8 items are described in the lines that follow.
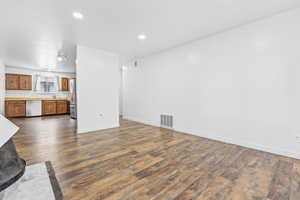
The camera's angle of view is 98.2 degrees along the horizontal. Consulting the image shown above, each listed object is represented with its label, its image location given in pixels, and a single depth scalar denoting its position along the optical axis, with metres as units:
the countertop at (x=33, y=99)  5.97
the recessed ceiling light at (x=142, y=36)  3.17
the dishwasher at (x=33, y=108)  6.43
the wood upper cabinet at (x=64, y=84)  7.70
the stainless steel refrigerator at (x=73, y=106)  4.87
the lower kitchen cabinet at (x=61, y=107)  7.25
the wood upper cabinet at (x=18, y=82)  6.21
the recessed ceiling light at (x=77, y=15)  2.26
